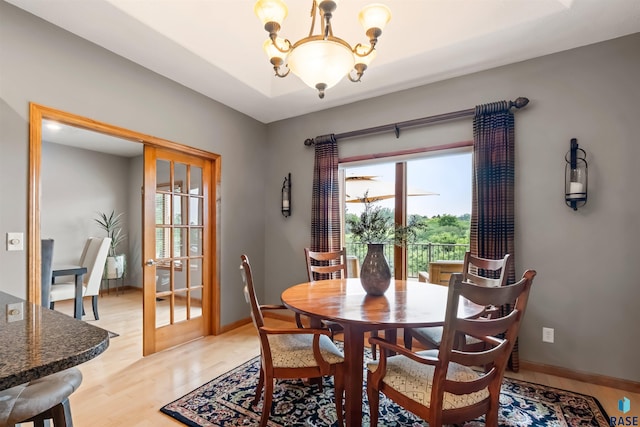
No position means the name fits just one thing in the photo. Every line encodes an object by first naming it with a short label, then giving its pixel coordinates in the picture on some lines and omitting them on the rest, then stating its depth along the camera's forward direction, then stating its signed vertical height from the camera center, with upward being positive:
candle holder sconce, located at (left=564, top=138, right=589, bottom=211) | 2.39 +0.32
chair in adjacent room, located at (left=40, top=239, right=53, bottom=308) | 2.37 -0.41
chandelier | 1.67 +0.98
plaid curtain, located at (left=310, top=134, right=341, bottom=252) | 3.59 +0.17
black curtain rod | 2.66 +0.95
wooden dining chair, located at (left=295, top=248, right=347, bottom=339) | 2.88 -0.41
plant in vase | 2.09 -0.16
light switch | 2.04 -0.17
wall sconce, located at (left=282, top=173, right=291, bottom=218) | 3.96 +0.25
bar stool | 0.92 -0.58
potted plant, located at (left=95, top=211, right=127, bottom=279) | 5.41 -0.44
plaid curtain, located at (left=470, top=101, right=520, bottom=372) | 2.64 +0.28
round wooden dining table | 1.55 -0.52
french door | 2.97 -0.34
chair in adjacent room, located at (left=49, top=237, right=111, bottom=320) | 4.00 -0.71
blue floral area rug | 1.91 -1.25
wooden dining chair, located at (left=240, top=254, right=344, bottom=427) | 1.78 -0.84
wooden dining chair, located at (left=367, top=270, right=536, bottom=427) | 1.28 -0.72
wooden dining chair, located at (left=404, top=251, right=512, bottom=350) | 2.08 -0.50
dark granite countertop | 0.69 -0.34
